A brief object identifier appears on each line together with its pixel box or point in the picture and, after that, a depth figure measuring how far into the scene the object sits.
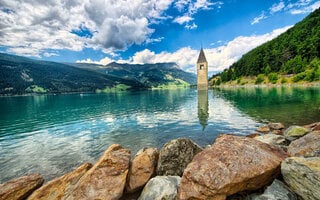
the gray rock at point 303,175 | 4.06
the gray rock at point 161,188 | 5.37
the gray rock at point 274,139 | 10.43
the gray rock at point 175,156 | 7.23
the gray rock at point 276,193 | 4.52
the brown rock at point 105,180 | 5.68
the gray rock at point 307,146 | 6.01
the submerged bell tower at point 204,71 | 137.83
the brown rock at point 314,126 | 11.54
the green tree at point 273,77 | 87.90
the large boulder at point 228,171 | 4.74
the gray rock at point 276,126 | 15.50
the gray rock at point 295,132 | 11.05
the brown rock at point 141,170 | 6.89
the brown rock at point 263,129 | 15.41
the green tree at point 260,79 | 97.94
